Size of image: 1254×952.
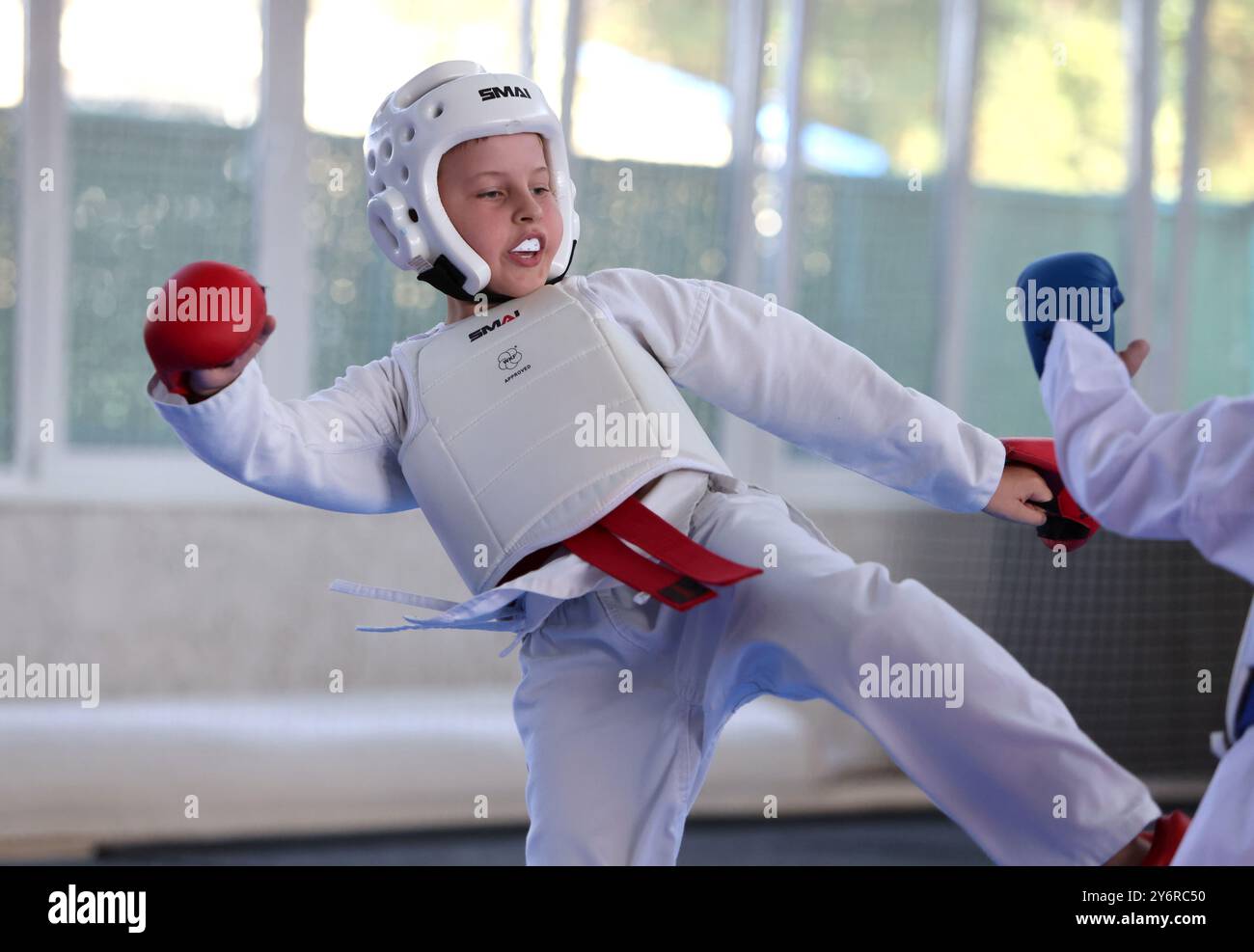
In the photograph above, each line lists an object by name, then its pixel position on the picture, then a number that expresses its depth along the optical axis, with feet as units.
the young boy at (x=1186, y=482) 14.72
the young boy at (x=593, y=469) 15.35
